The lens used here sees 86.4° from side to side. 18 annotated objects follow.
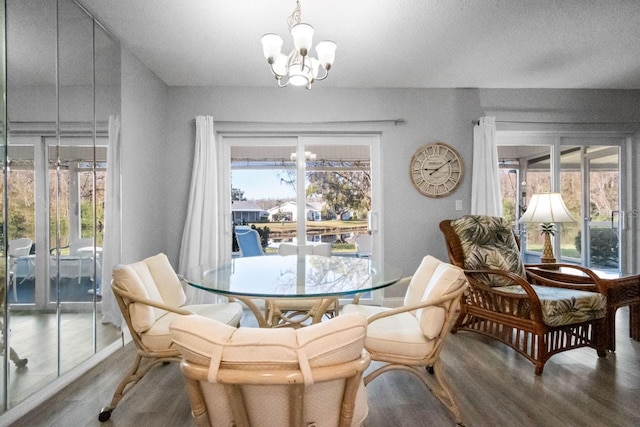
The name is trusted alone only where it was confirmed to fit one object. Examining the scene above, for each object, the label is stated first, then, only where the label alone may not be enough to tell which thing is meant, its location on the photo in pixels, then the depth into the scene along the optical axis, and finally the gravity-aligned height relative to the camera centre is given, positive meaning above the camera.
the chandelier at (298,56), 1.86 +0.94
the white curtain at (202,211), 3.52 +0.03
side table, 2.42 -0.63
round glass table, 1.60 -0.36
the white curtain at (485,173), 3.69 +0.43
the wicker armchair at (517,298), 2.23 -0.60
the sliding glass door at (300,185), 3.86 +0.32
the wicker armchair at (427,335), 1.59 -0.60
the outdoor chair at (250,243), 3.63 -0.31
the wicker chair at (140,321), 1.66 -0.54
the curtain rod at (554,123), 3.82 +1.01
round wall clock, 3.79 +0.47
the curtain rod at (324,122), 3.70 +1.00
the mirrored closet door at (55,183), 1.76 +0.19
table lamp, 3.08 -0.01
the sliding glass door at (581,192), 4.01 +0.23
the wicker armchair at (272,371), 0.78 -0.37
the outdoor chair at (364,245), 3.89 -0.37
